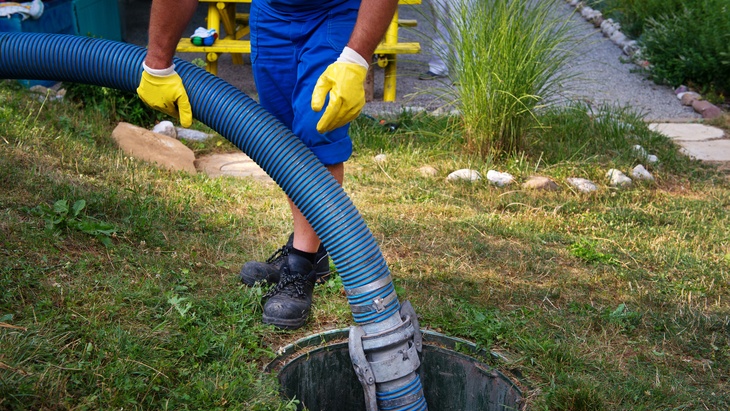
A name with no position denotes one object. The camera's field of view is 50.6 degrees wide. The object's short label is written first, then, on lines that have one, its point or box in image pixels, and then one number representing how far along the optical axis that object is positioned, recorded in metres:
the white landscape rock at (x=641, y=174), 4.38
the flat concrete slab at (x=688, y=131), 5.41
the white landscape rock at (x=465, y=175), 4.23
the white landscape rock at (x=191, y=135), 4.89
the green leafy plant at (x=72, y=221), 2.83
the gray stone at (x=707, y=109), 5.96
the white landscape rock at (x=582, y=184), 4.17
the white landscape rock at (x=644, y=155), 4.62
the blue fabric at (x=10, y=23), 5.12
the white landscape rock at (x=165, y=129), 4.73
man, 2.20
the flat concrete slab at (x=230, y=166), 4.40
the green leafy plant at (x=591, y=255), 3.30
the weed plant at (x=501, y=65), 4.24
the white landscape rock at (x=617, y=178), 4.27
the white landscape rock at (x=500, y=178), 4.21
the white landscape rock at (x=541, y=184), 4.16
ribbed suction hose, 2.16
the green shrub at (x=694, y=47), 6.27
